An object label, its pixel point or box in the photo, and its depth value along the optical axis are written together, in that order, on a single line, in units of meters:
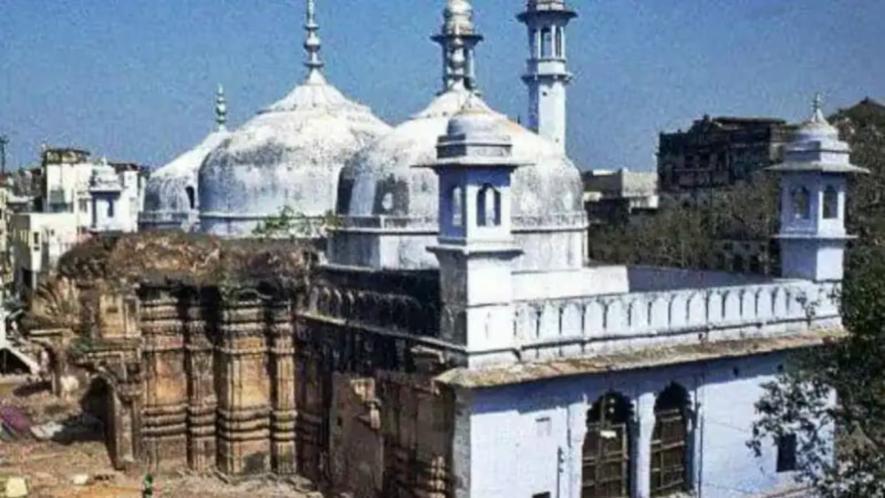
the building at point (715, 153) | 45.25
